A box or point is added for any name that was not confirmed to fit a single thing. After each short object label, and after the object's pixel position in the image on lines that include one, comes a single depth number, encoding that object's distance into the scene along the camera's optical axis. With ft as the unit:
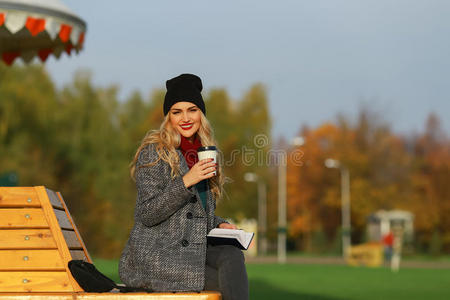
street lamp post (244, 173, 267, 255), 199.00
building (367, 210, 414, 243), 151.33
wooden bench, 14.60
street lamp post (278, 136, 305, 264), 142.24
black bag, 14.66
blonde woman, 14.38
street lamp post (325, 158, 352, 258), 160.97
